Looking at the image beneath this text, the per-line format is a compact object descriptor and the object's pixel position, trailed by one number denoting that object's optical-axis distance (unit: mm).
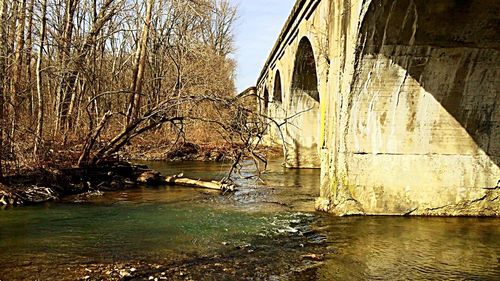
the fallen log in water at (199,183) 11814
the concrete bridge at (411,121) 7973
